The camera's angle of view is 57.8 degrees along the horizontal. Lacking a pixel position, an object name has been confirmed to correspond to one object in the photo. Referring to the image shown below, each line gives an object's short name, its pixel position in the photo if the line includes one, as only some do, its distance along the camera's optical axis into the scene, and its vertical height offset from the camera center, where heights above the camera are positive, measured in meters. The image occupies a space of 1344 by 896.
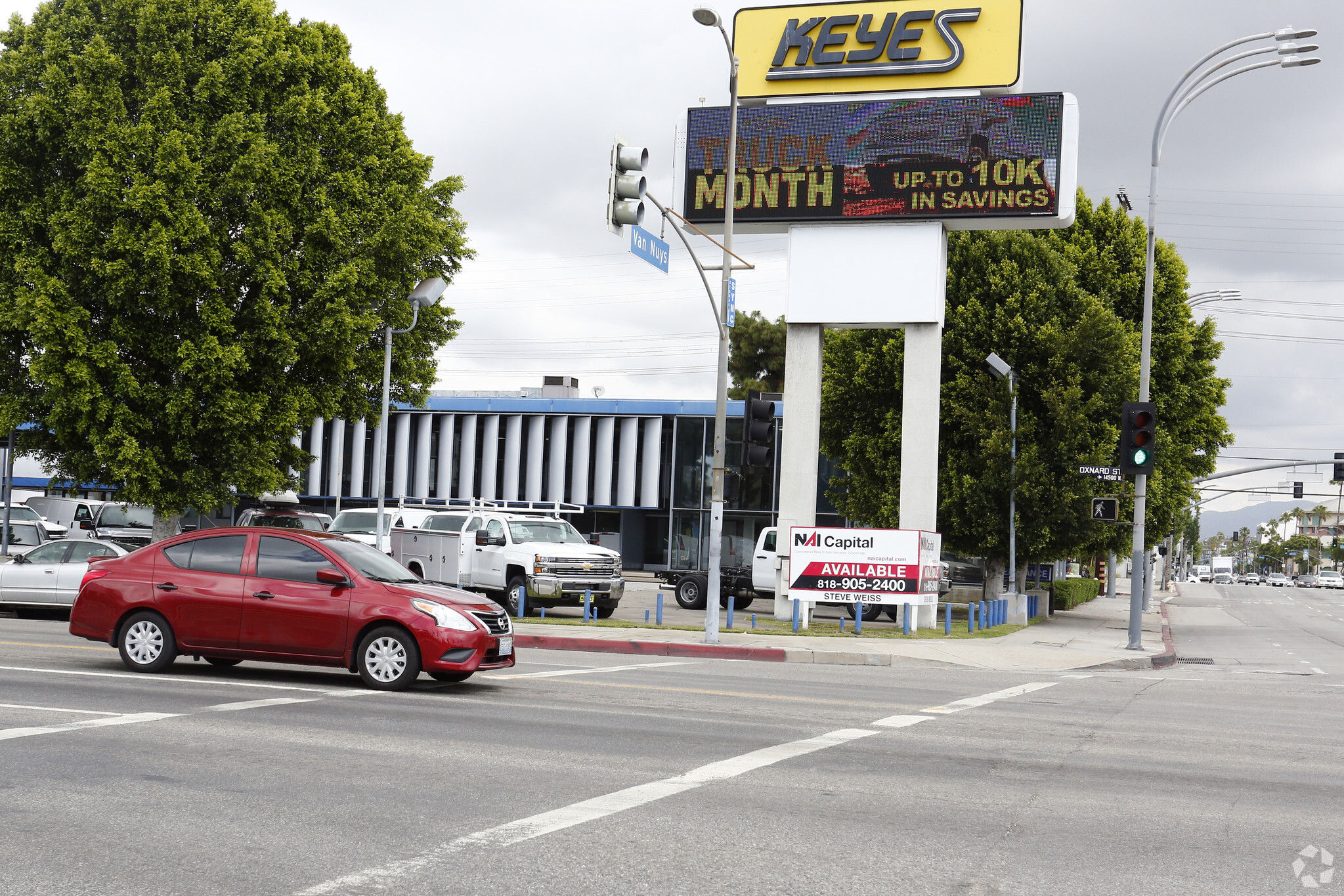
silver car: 21.48 -1.39
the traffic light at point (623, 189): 17.27 +4.63
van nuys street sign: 18.34 +4.14
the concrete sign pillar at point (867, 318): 26.23 +4.53
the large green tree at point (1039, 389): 30.20 +3.74
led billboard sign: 25.75 +7.93
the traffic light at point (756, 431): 19.33 +1.44
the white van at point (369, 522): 28.89 -0.37
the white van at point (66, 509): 38.56 -0.48
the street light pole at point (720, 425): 19.91 +1.57
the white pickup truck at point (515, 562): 24.06 -1.01
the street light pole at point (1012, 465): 28.25 +1.60
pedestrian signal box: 23.80 +0.46
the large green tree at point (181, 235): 24.75 +5.60
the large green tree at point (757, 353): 54.00 +7.47
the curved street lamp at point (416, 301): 25.71 +4.47
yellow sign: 26.02 +10.48
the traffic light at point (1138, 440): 23.20 +1.82
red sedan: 12.02 -1.08
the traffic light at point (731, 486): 20.20 +0.57
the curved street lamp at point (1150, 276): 23.09 +5.21
